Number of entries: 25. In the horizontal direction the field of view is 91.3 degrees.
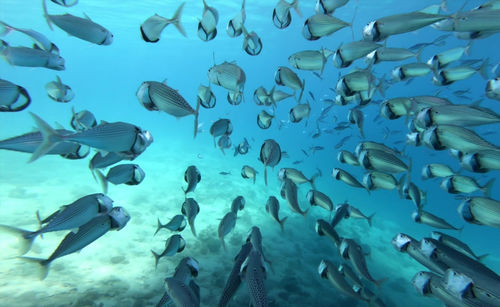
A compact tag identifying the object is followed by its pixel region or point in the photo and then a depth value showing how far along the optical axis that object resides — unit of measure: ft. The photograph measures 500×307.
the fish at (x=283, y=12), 13.46
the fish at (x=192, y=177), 14.05
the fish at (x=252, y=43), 14.84
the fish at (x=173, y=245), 13.15
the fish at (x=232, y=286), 8.32
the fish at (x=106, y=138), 7.89
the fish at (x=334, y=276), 11.02
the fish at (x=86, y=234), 8.98
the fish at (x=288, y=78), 14.66
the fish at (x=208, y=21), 13.35
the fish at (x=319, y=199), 15.85
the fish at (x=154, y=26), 11.40
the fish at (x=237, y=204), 16.75
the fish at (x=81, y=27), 11.28
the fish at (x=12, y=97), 9.23
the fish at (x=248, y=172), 21.17
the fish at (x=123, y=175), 10.73
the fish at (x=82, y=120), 14.90
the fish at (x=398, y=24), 10.33
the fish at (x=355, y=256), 11.51
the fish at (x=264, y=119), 19.09
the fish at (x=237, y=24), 14.50
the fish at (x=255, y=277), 7.02
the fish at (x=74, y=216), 8.54
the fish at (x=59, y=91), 15.42
